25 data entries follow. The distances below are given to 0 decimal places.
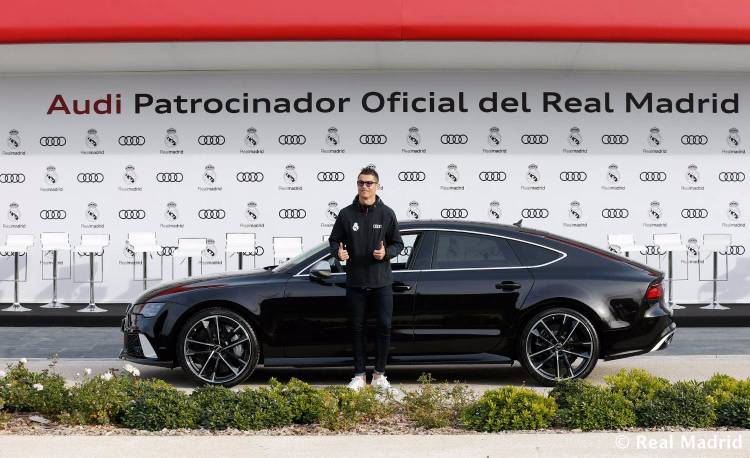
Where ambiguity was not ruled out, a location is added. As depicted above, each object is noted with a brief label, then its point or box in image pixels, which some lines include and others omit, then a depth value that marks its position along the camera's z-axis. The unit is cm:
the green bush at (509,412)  745
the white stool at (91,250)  1599
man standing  957
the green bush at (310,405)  757
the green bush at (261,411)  750
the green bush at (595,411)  739
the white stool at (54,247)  1652
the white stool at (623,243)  1655
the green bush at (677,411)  745
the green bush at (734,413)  745
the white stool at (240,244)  1622
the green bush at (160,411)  752
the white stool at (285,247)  1647
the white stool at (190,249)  1616
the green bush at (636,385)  773
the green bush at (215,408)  751
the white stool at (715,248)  1627
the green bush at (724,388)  762
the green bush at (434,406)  760
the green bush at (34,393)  792
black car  986
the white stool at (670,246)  1617
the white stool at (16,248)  1623
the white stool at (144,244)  1622
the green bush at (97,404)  769
